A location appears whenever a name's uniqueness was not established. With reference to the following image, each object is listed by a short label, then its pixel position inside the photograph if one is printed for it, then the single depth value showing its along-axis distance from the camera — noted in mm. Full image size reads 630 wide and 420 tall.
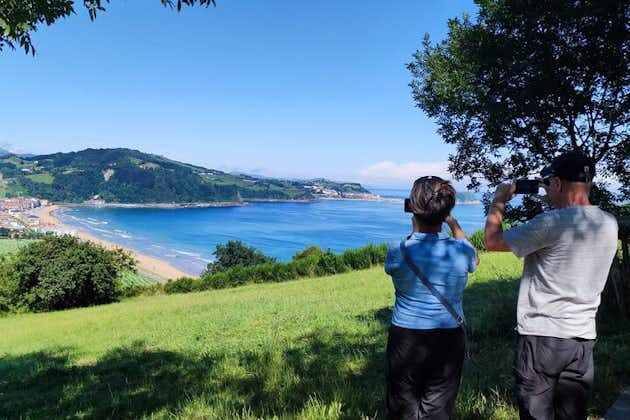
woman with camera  2312
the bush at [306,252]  34594
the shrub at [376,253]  27453
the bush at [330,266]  27734
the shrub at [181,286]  28906
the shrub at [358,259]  27453
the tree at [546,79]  6090
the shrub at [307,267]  27703
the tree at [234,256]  47906
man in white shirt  2227
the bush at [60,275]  23750
